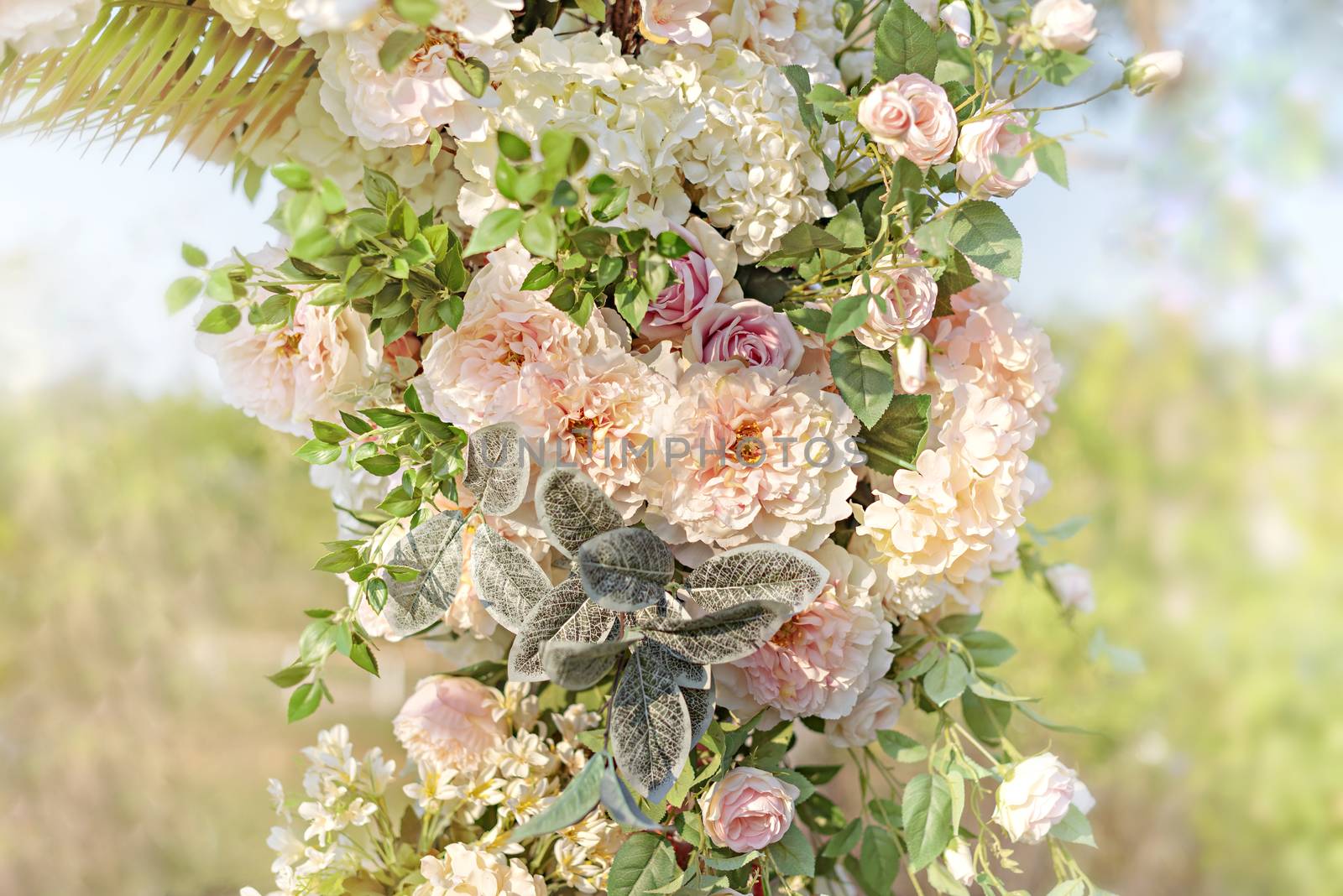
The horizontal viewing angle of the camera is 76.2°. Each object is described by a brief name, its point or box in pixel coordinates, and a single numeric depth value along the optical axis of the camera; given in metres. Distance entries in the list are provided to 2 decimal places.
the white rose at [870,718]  0.59
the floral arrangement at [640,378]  0.45
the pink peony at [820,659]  0.52
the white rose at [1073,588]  0.79
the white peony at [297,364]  0.52
